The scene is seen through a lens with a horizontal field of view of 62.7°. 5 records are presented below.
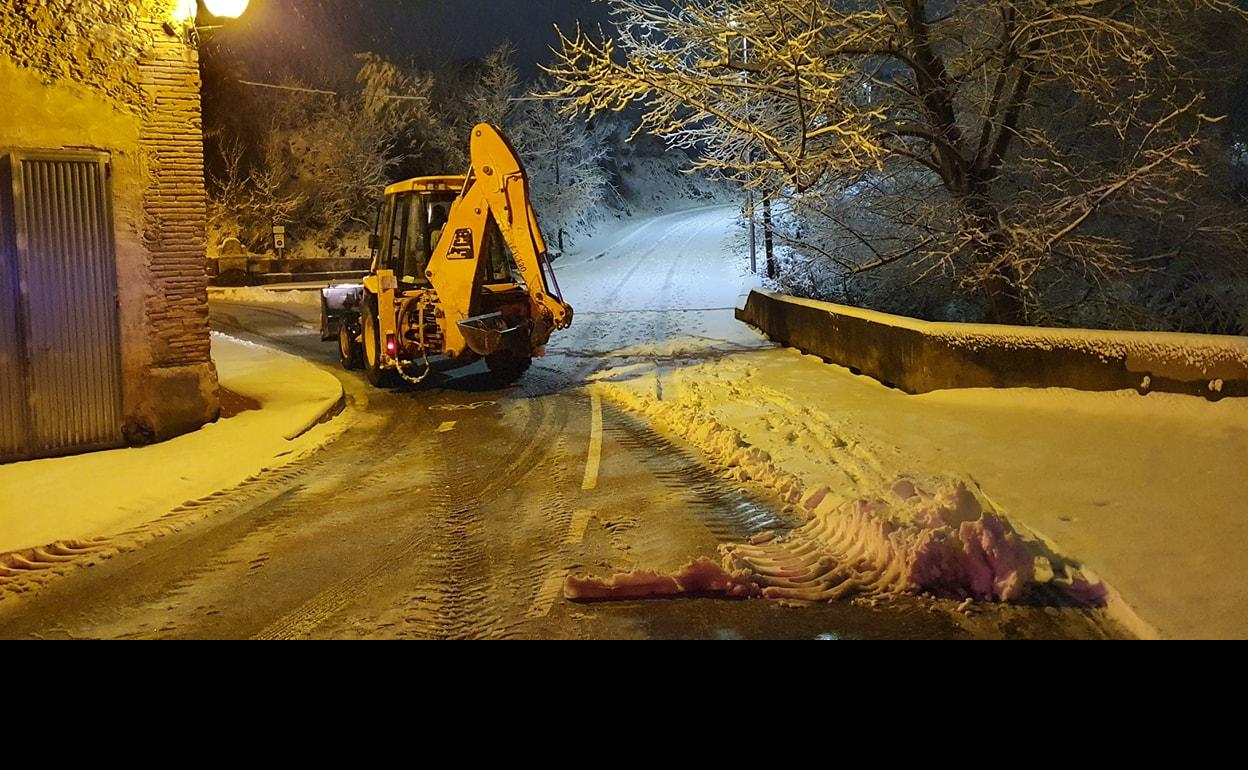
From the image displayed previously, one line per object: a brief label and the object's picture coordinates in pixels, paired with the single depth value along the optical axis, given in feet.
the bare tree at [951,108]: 42.50
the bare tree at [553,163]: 172.45
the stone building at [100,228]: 32.73
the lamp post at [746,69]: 43.85
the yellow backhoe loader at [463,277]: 46.11
